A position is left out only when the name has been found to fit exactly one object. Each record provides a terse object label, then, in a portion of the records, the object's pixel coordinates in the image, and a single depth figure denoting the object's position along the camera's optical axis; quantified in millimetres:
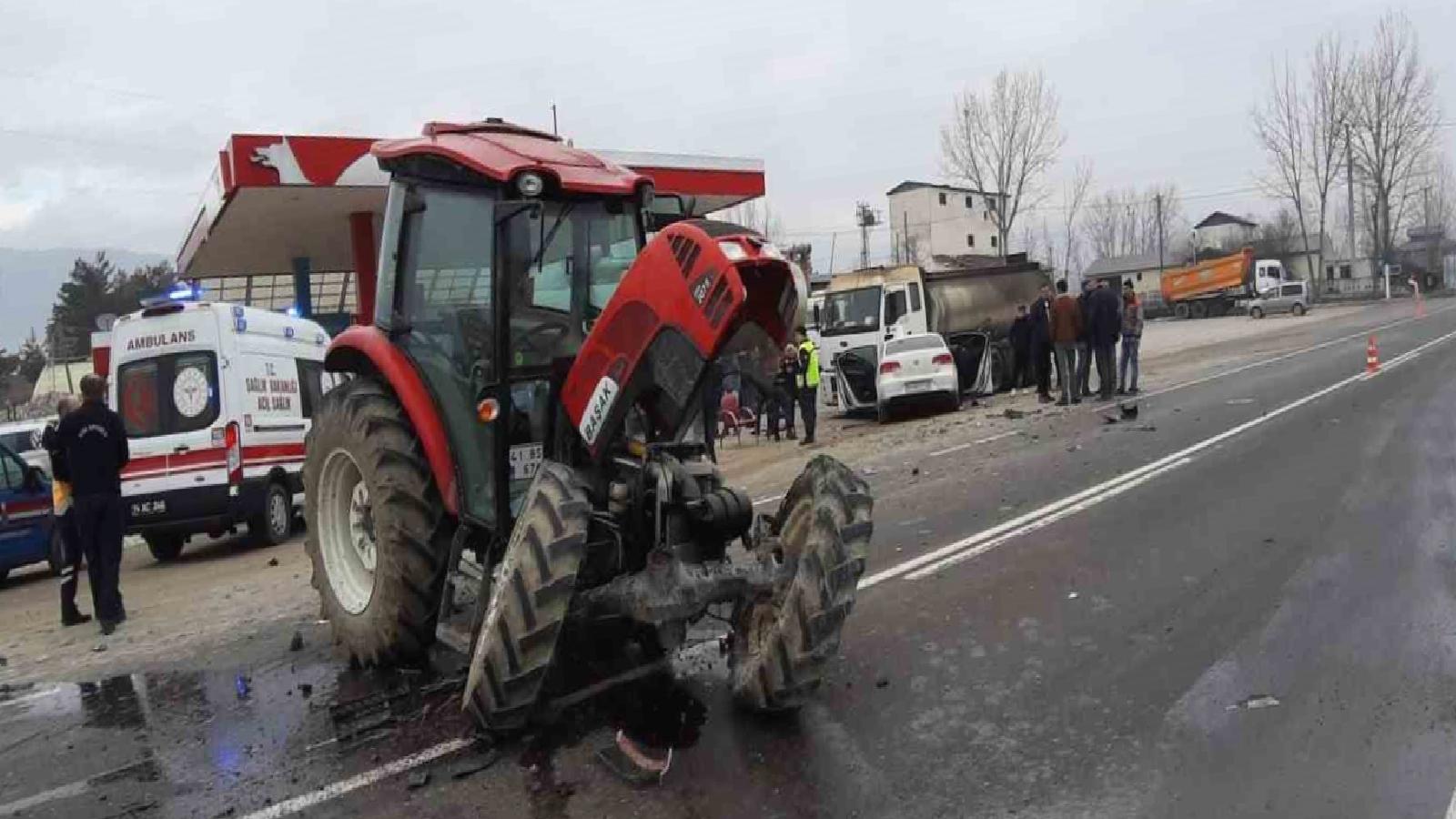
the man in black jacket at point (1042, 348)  19344
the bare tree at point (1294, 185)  63250
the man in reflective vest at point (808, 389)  18109
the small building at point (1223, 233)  101331
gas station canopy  14289
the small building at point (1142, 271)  75781
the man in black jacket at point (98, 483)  8133
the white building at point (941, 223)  84875
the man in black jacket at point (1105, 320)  17281
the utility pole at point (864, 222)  85875
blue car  12281
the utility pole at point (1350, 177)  63156
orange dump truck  59750
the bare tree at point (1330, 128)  61375
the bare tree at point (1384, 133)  61562
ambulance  12008
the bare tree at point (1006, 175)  53688
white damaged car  19281
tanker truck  21594
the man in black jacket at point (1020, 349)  21516
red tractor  4105
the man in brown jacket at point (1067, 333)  17391
